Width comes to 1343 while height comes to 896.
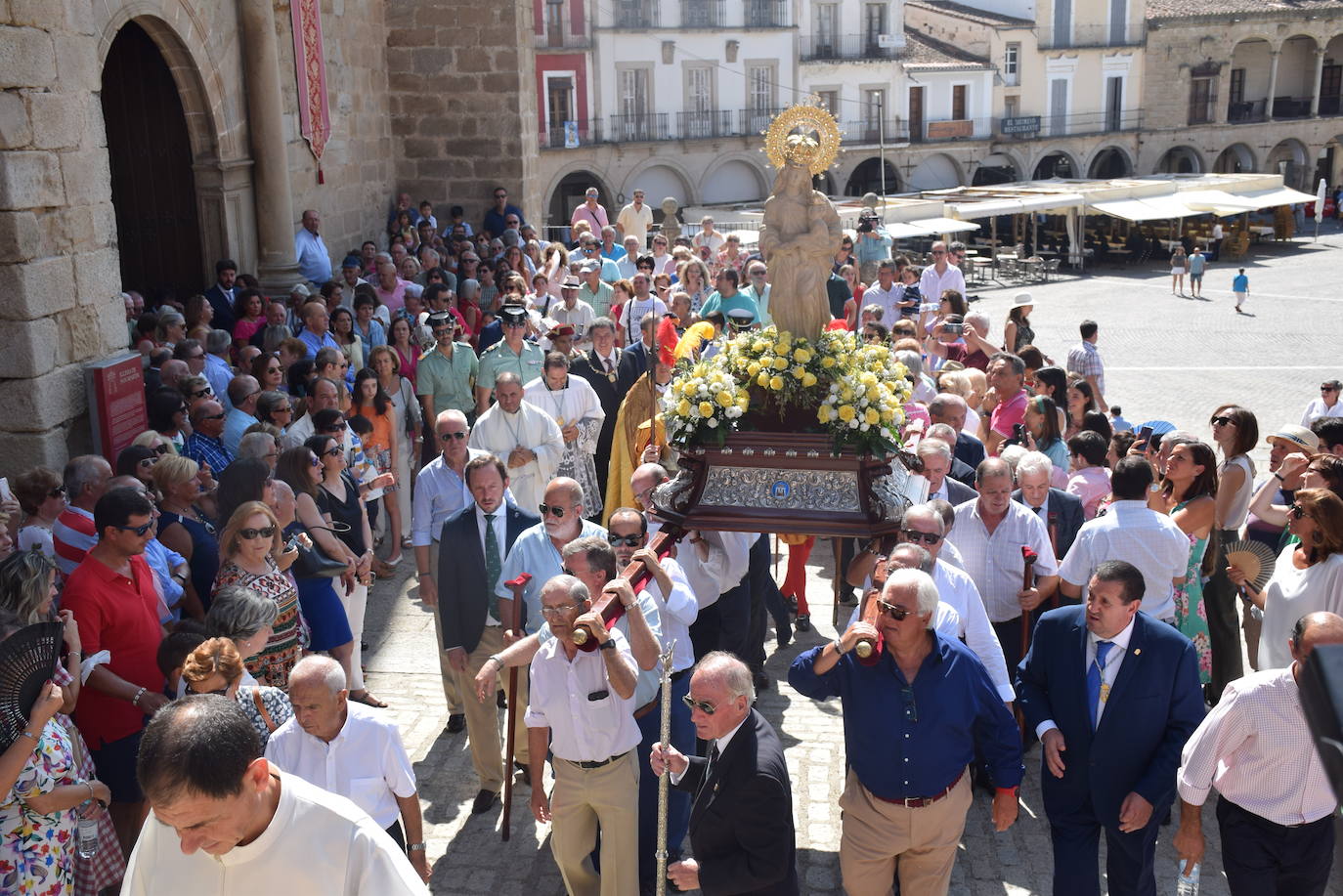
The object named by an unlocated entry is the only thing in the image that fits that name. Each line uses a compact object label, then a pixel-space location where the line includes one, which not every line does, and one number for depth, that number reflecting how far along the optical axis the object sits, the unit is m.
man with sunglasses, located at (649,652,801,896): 4.26
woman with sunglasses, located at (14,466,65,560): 6.15
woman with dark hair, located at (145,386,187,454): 7.55
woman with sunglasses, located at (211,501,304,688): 5.51
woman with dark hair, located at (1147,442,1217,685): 6.38
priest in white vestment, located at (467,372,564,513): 7.89
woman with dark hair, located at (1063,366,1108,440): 8.79
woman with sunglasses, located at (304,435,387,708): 7.06
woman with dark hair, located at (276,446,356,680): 6.35
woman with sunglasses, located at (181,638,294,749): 4.46
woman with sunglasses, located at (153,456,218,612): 6.18
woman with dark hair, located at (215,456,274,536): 6.12
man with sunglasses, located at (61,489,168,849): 5.24
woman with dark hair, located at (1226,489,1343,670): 5.17
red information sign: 7.58
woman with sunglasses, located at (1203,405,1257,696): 6.79
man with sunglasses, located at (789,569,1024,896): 4.64
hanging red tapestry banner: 13.45
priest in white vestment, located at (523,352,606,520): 8.70
